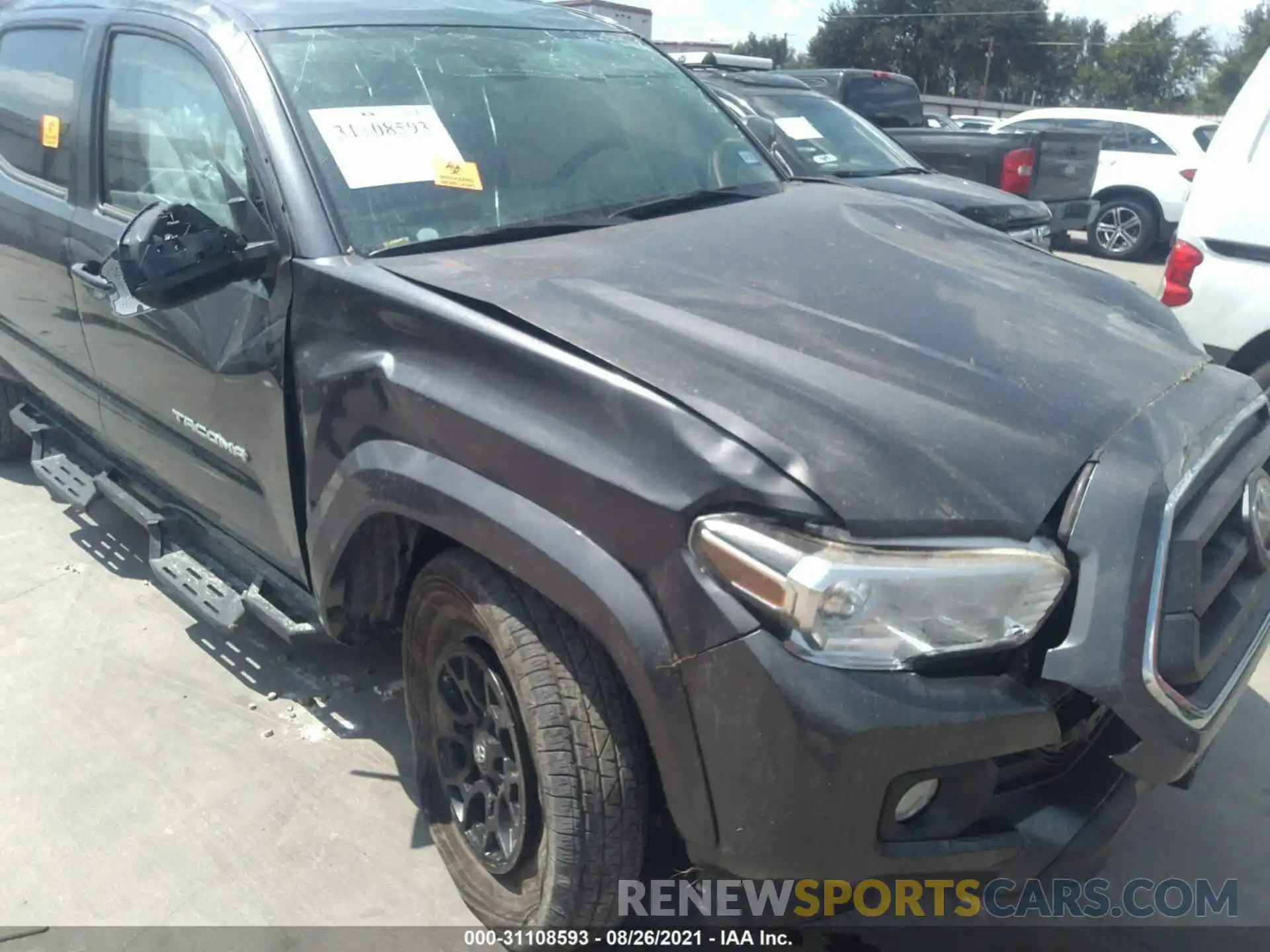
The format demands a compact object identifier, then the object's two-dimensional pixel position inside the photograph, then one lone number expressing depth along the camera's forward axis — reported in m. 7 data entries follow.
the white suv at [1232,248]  4.09
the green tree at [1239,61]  51.22
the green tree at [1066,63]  59.22
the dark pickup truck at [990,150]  9.95
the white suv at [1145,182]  11.52
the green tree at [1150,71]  58.56
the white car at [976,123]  19.50
